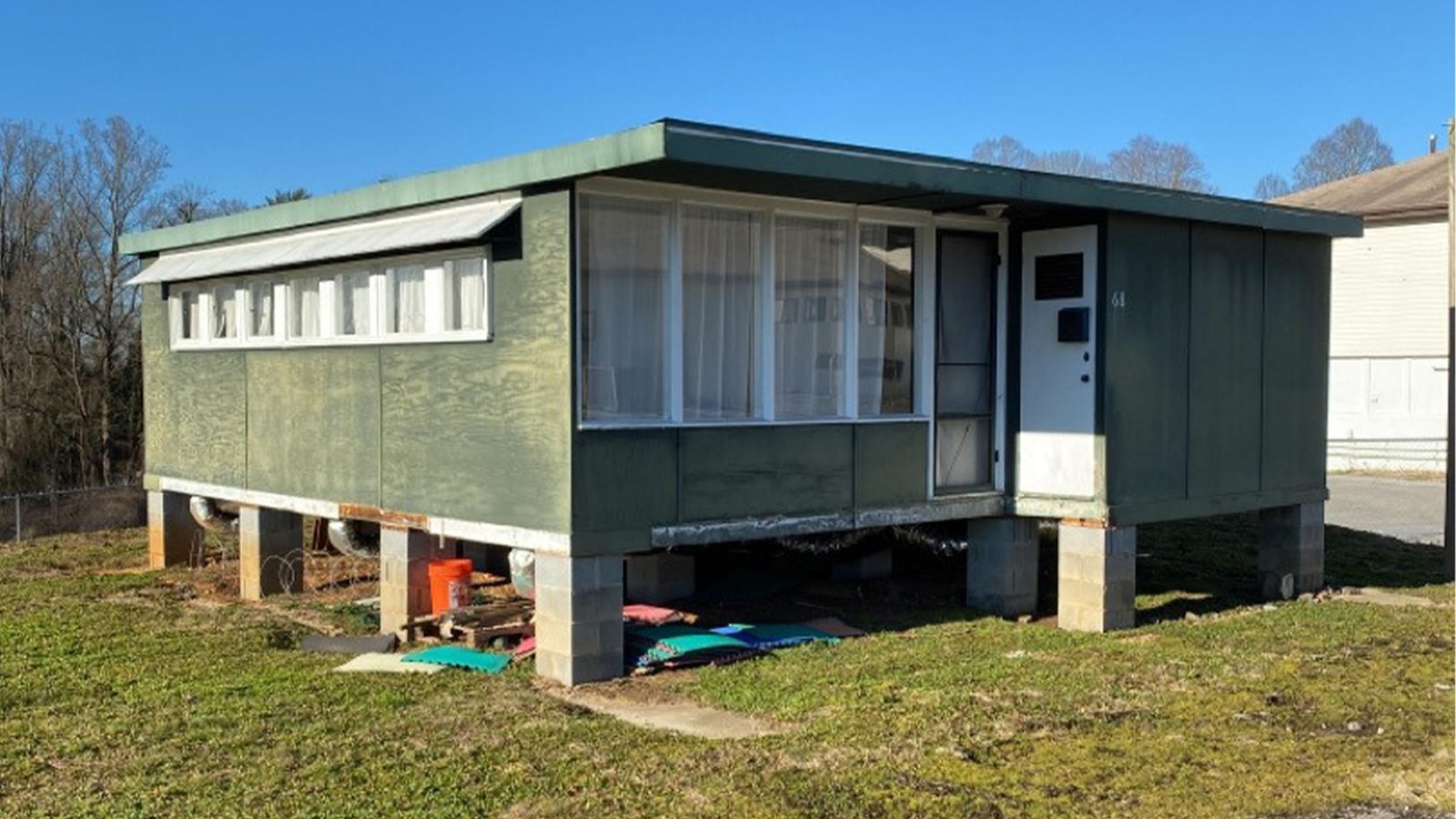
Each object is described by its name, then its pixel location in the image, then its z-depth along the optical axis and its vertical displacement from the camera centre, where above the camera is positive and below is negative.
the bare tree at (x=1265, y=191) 57.63 +8.55
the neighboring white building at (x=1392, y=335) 31.81 +0.94
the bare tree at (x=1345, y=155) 60.97 +10.45
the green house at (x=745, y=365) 8.80 +0.05
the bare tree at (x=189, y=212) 37.31 +4.74
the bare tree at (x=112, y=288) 32.25 +2.18
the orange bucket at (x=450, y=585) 10.15 -1.71
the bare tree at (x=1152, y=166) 54.06 +8.93
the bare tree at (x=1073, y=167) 51.38 +8.61
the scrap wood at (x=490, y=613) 9.95 -1.92
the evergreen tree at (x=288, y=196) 35.44 +4.95
